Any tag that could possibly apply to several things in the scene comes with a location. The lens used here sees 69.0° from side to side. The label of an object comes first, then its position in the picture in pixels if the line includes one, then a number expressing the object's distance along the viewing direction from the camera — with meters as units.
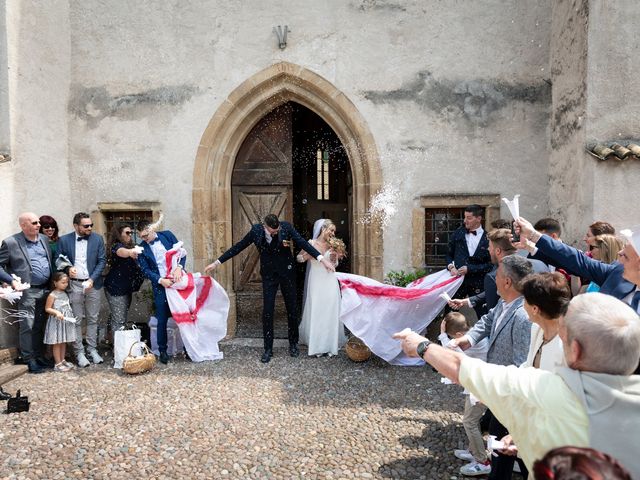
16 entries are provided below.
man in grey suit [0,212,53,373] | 5.68
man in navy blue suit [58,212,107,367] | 6.05
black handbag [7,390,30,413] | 4.50
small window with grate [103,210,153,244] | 7.55
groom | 6.19
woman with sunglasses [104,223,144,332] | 6.29
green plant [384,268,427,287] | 6.84
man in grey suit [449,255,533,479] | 2.99
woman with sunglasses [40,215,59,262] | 6.31
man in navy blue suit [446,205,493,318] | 5.82
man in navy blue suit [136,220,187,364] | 6.11
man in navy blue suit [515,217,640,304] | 2.88
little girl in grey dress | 5.75
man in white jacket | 1.49
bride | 6.23
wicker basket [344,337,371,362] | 5.84
